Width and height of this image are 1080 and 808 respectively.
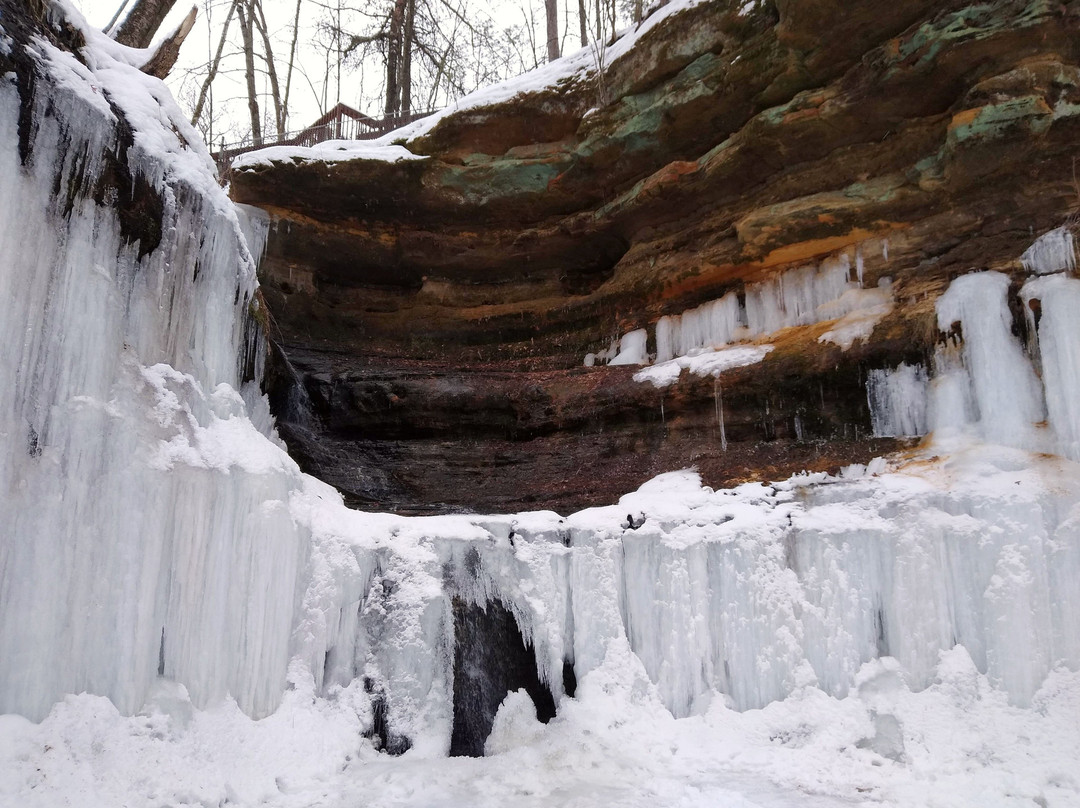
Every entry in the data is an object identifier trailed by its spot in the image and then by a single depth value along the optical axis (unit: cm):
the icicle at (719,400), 879
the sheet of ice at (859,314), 818
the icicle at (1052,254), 693
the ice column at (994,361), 668
